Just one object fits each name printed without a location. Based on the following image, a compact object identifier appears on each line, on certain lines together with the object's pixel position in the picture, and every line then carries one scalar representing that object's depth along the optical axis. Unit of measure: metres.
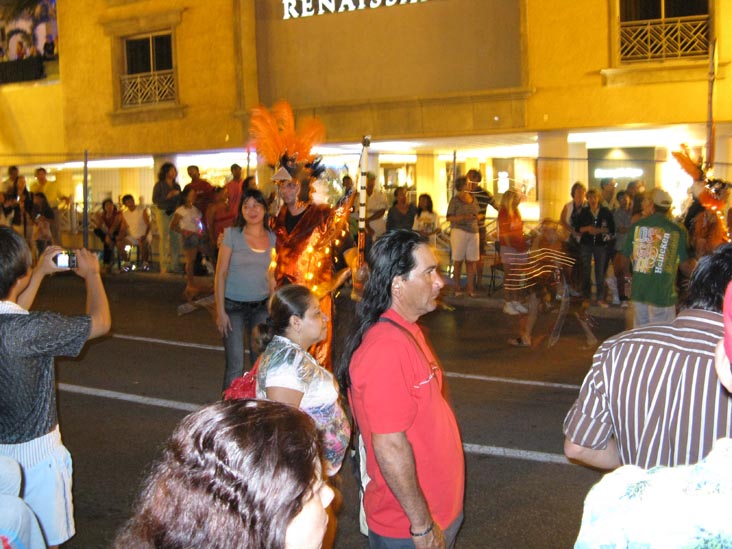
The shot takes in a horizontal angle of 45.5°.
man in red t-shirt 3.06
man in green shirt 8.59
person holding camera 3.50
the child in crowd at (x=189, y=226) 15.87
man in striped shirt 2.63
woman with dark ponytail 3.79
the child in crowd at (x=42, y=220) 18.12
